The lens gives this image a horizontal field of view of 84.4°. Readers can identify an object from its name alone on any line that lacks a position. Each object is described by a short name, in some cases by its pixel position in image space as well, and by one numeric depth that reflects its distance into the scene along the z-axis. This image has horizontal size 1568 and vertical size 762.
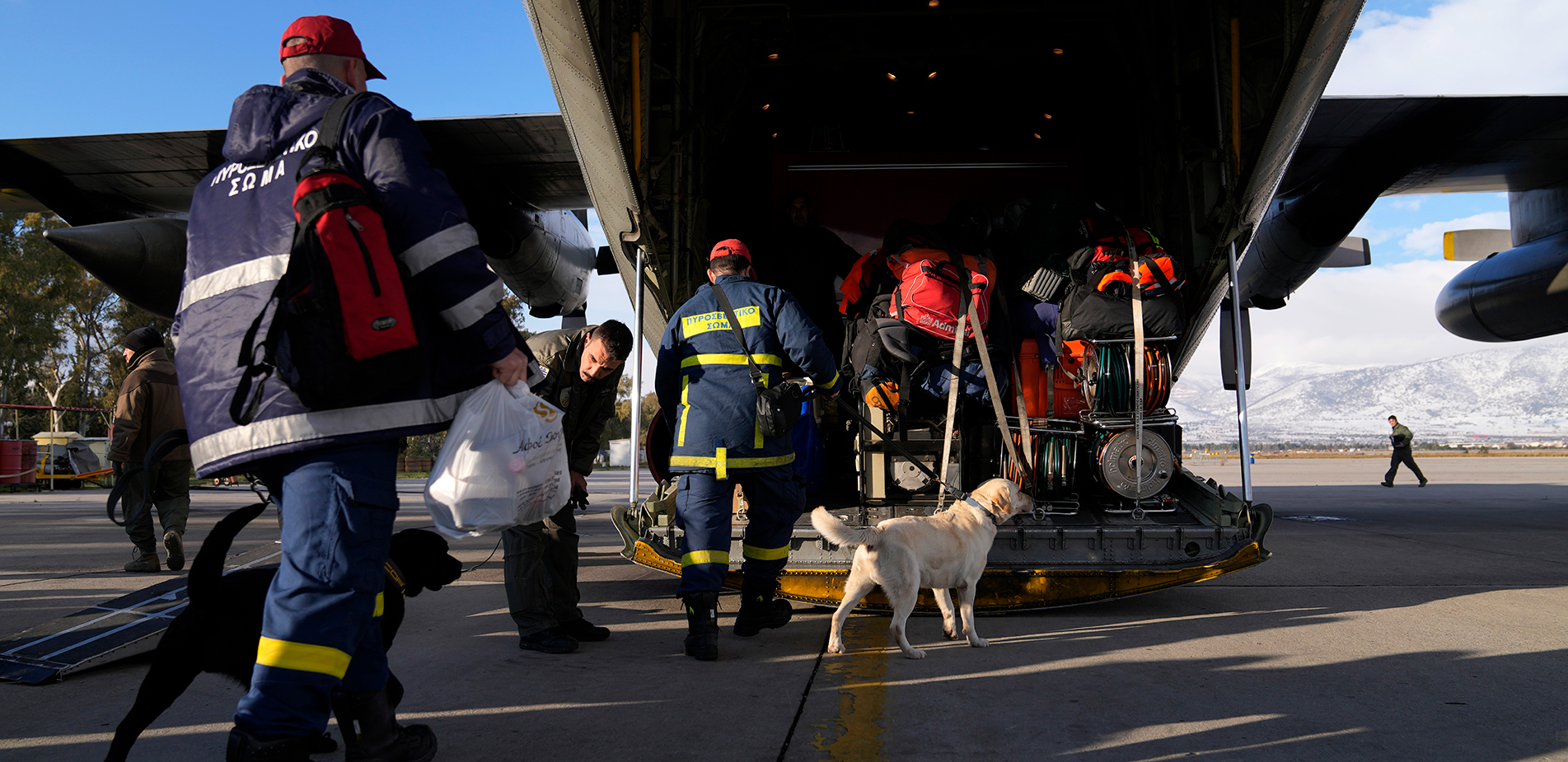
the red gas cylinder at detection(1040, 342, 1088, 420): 5.34
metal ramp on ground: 3.28
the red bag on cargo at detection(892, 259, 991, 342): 4.96
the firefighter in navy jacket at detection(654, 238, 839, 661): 3.86
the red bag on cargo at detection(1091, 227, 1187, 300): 5.02
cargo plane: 4.79
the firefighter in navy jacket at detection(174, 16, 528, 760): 1.93
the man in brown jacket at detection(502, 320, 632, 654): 3.88
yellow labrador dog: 3.67
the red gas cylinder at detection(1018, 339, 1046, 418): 5.39
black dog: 2.04
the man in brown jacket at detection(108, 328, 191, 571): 6.13
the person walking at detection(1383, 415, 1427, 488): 19.06
